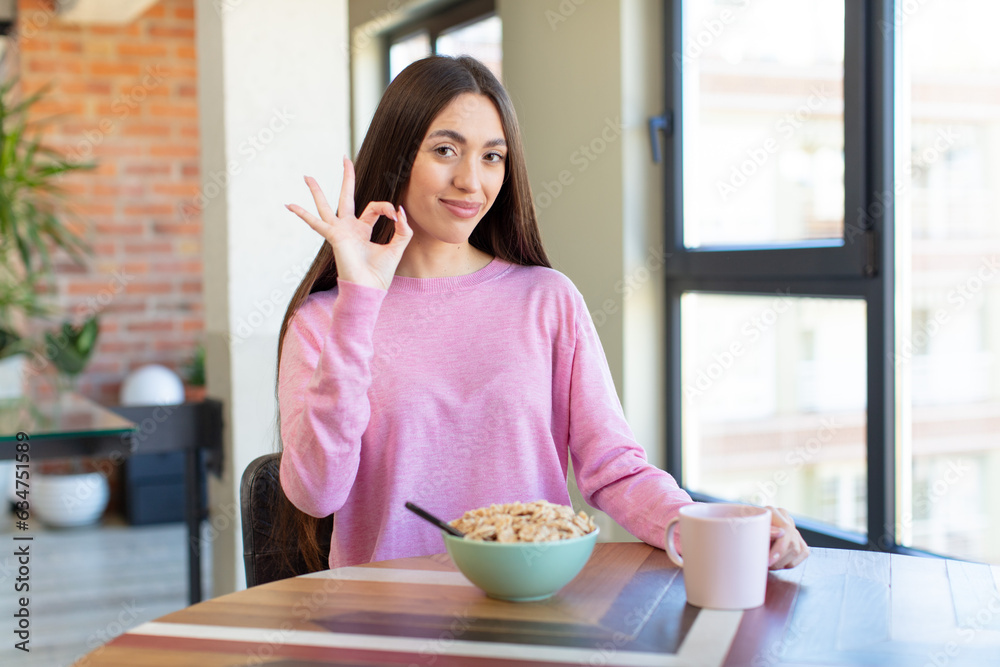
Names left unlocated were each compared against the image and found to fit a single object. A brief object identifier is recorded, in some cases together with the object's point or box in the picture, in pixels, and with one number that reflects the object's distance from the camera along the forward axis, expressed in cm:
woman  140
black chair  141
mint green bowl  98
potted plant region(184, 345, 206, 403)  496
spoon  104
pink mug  98
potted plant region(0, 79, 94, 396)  409
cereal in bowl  100
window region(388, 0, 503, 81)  364
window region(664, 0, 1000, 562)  211
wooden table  88
